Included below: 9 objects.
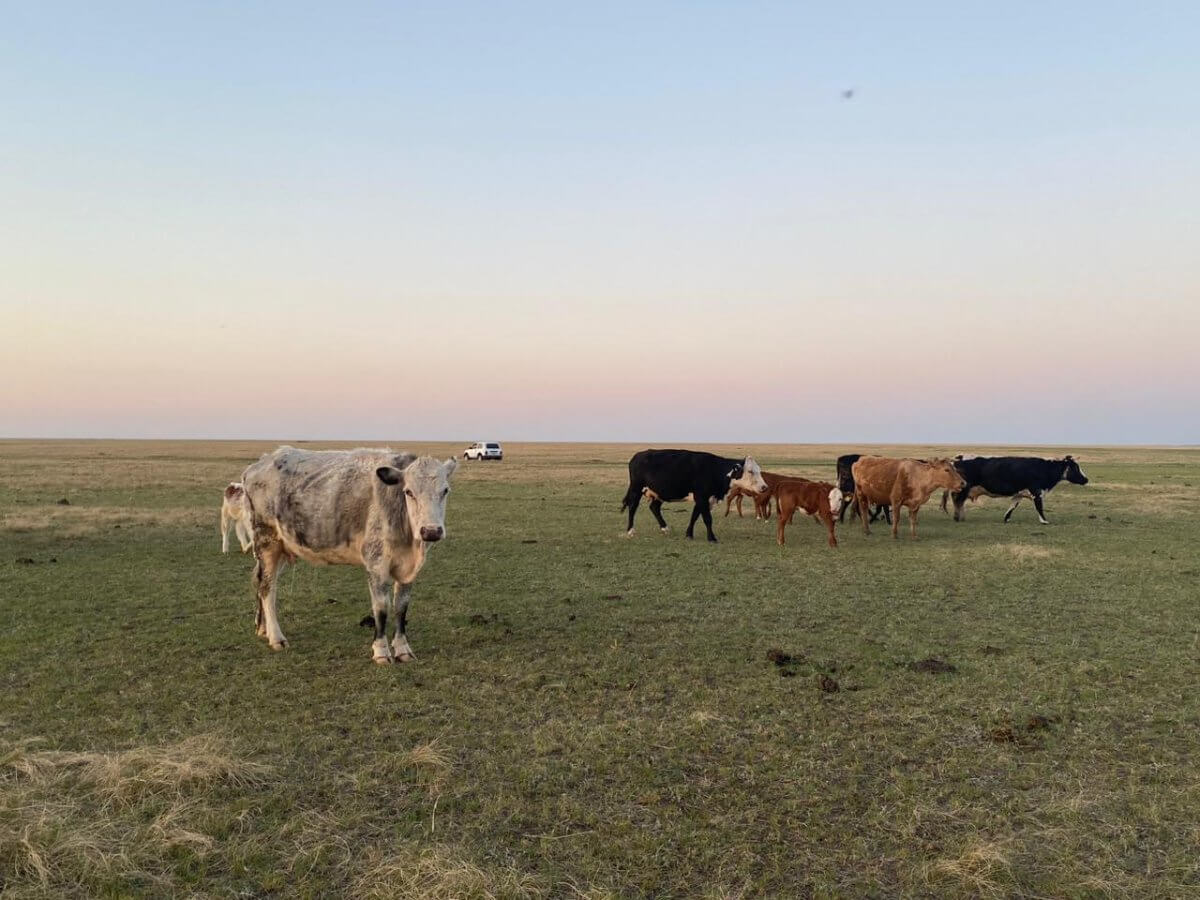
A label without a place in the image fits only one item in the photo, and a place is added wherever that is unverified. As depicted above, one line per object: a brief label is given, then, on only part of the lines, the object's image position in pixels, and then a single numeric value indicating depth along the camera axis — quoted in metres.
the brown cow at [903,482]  18.32
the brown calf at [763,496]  18.08
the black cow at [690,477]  17.94
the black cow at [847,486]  20.52
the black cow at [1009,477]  21.36
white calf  14.36
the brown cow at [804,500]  16.25
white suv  65.31
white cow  7.89
